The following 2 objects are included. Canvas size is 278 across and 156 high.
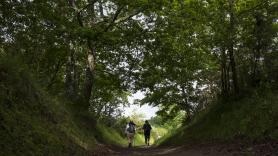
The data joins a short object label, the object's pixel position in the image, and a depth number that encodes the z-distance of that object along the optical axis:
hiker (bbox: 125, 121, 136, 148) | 25.27
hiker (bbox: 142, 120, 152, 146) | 28.14
